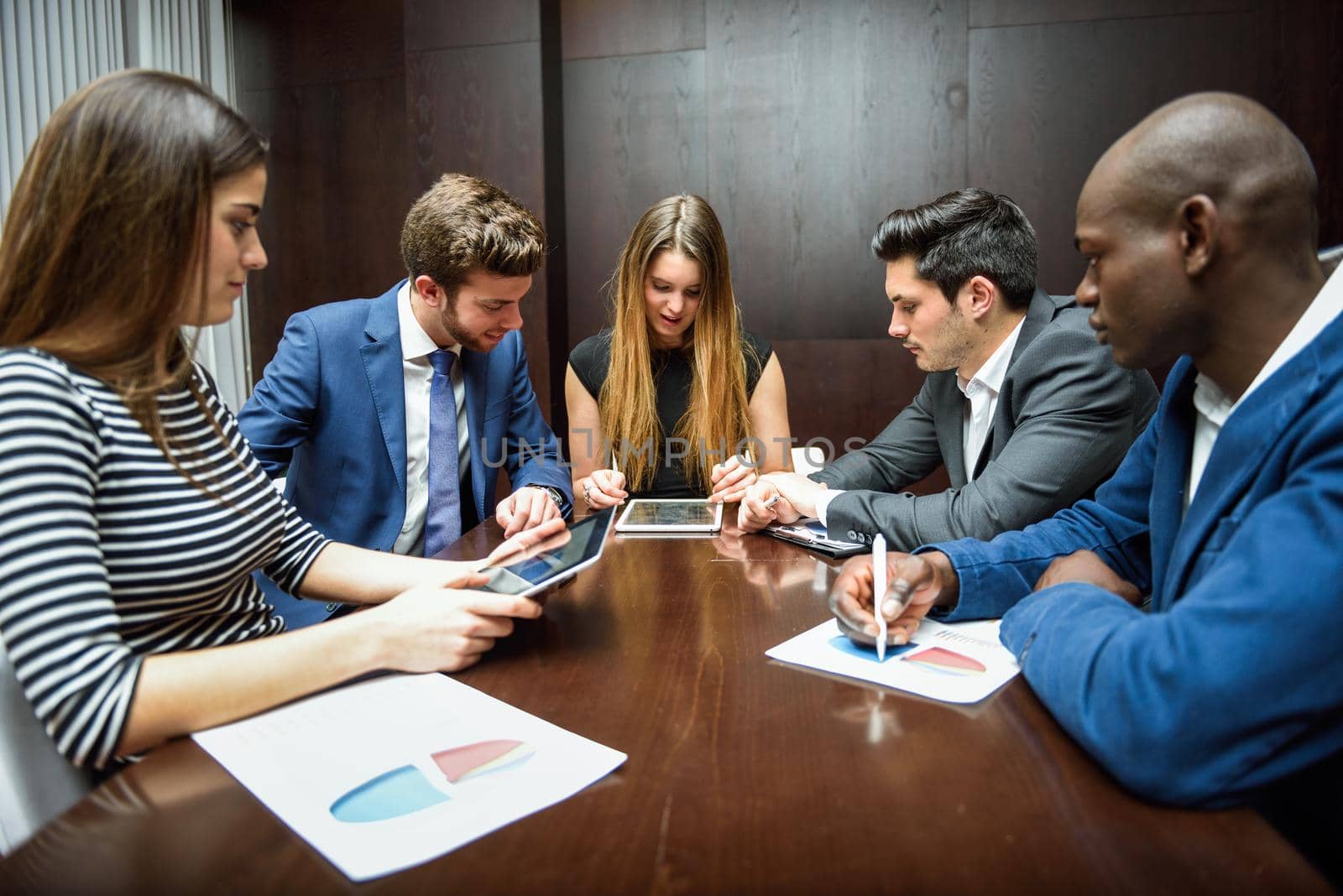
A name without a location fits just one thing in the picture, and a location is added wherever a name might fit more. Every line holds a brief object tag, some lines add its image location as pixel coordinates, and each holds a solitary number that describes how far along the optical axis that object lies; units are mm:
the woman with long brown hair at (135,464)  875
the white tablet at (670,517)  1910
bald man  753
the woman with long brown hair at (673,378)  2699
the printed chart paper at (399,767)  741
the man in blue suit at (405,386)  2107
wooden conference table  677
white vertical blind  3430
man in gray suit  1732
